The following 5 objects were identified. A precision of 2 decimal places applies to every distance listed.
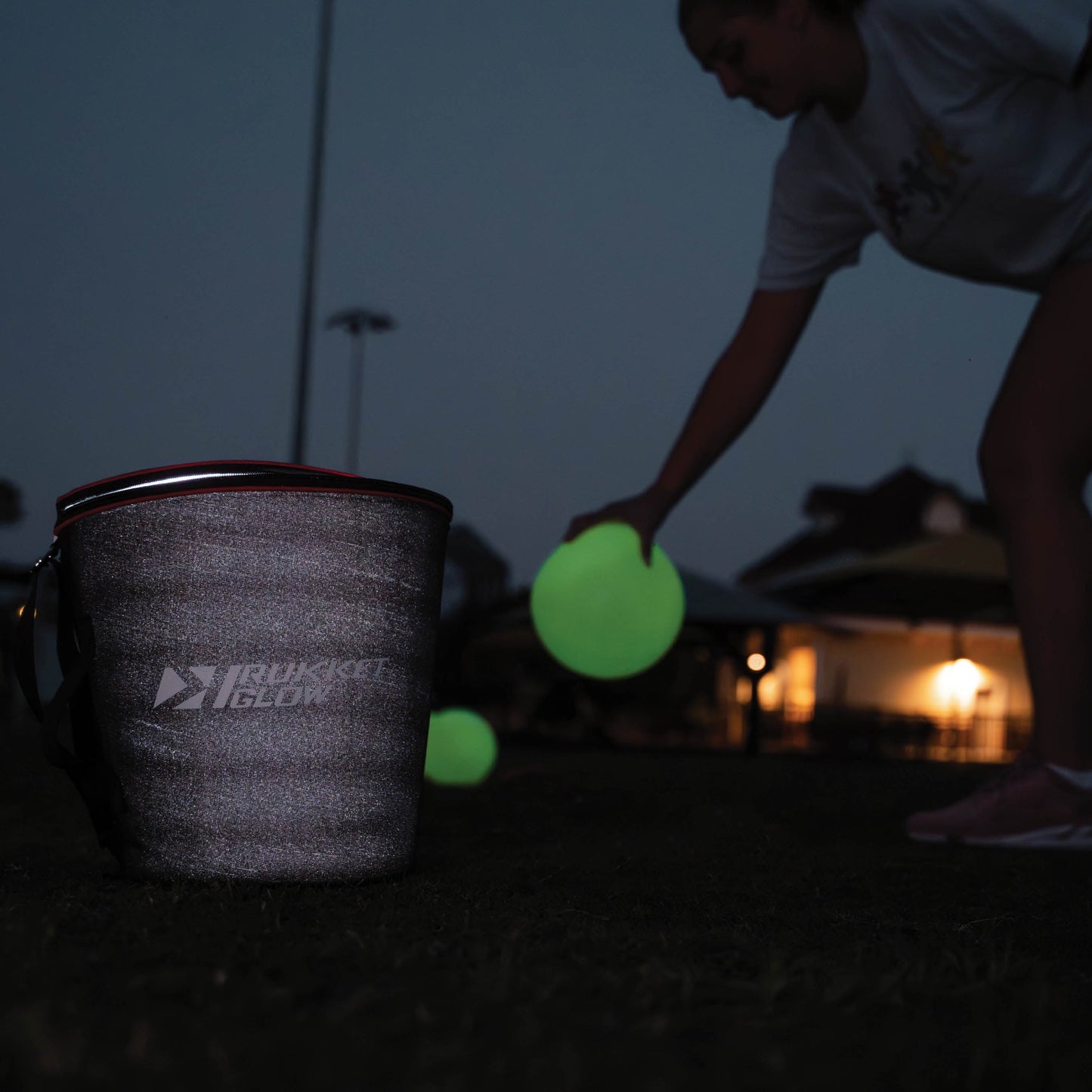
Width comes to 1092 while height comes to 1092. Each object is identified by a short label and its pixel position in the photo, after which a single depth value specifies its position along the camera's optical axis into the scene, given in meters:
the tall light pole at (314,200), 12.10
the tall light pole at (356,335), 14.04
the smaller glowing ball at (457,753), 4.39
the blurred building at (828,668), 11.93
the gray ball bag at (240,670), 1.55
